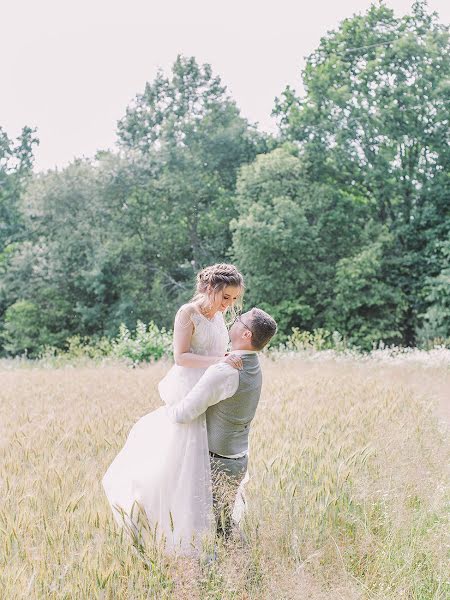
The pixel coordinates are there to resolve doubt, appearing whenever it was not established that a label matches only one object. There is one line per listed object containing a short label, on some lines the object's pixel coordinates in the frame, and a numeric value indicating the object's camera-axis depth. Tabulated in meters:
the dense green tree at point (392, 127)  25.28
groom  3.36
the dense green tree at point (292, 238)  25.06
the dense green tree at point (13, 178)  34.25
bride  3.42
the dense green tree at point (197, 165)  29.61
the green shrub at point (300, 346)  15.55
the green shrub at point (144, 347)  16.05
